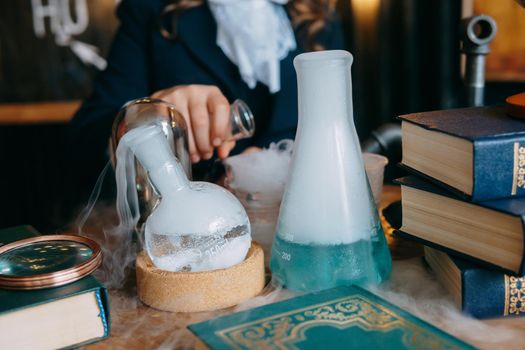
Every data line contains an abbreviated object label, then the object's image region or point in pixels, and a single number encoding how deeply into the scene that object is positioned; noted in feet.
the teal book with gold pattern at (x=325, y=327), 1.37
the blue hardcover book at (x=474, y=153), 1.59
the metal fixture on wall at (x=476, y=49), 2.30
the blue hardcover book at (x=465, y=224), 1.55
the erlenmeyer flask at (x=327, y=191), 1.69
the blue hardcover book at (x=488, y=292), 1.63
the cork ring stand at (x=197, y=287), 1.69
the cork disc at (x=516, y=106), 1.73
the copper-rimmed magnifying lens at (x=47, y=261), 1.54
